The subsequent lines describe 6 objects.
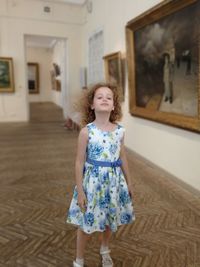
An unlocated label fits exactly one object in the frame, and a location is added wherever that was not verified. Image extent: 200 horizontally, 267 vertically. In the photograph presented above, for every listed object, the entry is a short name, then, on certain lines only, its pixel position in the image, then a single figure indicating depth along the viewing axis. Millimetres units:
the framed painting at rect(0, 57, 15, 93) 9266
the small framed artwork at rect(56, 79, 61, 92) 14694
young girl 1826
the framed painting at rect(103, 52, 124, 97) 5957
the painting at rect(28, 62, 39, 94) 17103
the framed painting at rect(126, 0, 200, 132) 3455
